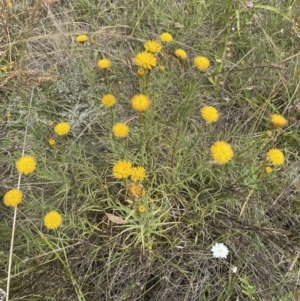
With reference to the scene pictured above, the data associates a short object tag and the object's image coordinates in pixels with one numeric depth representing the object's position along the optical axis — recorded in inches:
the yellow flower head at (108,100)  12.4
